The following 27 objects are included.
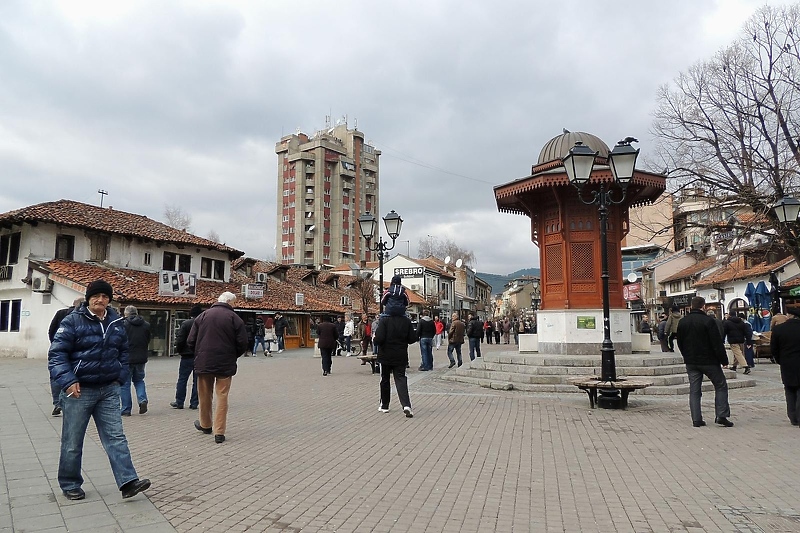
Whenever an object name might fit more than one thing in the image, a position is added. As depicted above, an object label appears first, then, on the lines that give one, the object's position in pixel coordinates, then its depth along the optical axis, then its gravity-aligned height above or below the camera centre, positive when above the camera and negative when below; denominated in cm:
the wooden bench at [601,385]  923 -103
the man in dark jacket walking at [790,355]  762 -45
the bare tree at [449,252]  8769 +1112
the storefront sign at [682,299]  3872 +164
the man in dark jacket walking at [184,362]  889 -63
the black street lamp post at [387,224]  1639 +290
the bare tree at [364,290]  4775 +290
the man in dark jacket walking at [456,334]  1764 -34
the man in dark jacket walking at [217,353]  686 -36
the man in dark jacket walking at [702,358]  776 -49
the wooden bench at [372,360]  1561 -105
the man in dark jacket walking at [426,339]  1705 -48
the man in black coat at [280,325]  2709 -7
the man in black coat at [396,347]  875 -37
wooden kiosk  1348 +177
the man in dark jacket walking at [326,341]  1614 -50
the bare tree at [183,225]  5525 +974
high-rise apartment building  9062 +2026
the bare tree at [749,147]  1839 +621
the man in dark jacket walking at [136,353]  882 -46
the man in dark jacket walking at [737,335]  1229 -28
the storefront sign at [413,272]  6581 +602
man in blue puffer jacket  445 -53
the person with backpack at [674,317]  1482 +15
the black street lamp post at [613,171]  971 +275
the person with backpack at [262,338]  2672 -69
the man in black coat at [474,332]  1939 -30
